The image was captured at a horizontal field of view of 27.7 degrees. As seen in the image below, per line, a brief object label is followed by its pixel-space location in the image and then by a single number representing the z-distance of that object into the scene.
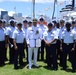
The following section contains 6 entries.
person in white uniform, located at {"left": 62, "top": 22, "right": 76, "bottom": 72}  6.30
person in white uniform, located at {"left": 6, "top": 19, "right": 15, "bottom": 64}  7.01
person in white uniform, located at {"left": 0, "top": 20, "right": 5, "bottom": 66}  7.03
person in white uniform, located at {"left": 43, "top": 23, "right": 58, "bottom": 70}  6.46
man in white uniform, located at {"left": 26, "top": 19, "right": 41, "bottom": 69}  6.57
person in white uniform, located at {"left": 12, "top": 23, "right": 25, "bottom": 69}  6.58
